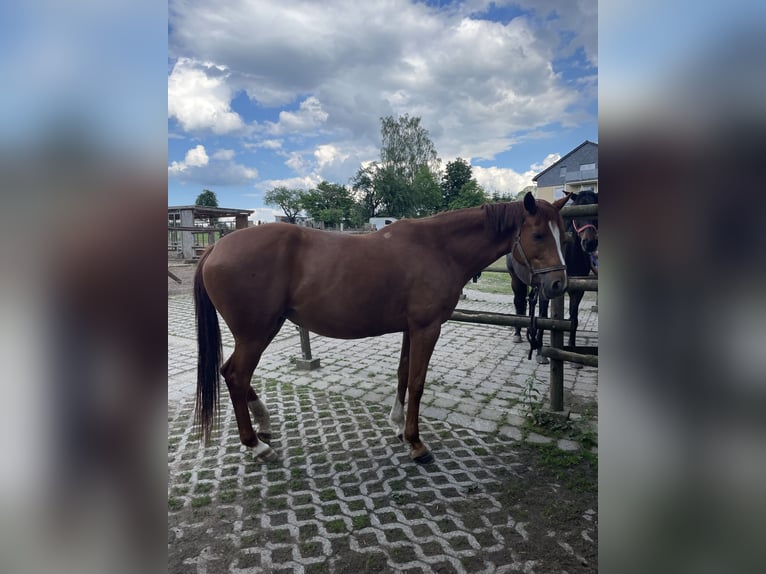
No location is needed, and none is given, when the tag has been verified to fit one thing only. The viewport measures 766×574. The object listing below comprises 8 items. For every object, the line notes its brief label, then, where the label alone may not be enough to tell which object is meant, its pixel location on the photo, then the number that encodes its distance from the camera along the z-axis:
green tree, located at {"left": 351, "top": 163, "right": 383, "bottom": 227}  55.40
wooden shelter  15.05
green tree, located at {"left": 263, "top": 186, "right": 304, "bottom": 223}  68.06
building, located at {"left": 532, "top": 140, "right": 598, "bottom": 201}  37.85
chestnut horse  2.78
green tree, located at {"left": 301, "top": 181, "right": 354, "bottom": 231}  63.50
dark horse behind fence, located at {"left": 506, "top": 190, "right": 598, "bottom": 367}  4.35
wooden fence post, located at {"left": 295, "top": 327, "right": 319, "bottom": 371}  4.96
